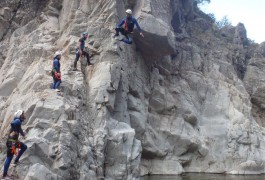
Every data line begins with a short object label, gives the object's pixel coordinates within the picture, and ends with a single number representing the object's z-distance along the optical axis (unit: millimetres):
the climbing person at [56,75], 15922
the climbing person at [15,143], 11727
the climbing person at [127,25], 17609
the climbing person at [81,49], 18375
